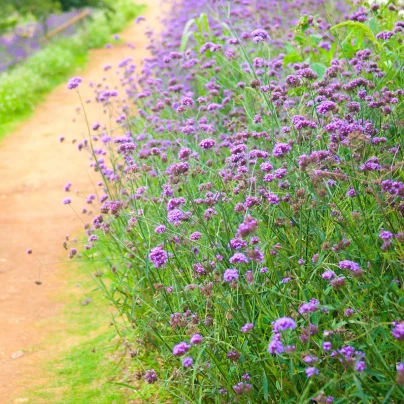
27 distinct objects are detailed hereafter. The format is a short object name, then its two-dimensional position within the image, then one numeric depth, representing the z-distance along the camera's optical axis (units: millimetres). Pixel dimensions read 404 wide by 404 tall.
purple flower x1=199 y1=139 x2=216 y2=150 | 3252
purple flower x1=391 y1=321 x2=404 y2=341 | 2107
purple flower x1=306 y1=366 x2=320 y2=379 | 2212
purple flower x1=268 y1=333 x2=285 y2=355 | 2176
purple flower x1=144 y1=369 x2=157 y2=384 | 2862
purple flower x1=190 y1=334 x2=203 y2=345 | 2461
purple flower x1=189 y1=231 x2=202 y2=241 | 3049
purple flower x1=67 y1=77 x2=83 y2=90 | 4055
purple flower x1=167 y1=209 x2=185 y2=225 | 2965
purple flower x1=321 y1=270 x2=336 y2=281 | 2474
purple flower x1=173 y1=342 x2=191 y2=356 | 2381
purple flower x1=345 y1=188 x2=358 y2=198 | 2936
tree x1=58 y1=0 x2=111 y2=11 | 14523
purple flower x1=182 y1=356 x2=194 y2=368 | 2424
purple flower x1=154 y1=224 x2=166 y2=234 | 3029
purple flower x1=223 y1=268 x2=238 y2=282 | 2535
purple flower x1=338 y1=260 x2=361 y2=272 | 2453
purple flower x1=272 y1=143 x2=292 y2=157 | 2986
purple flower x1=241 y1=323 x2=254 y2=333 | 2553
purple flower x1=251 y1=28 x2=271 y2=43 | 3751
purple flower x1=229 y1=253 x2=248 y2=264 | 2556
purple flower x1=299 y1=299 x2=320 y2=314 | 2383
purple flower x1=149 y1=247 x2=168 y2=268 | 2822
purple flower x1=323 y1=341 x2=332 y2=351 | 2336
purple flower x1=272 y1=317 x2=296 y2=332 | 2090
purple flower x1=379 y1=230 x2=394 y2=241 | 2646
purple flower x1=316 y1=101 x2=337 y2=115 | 3144
